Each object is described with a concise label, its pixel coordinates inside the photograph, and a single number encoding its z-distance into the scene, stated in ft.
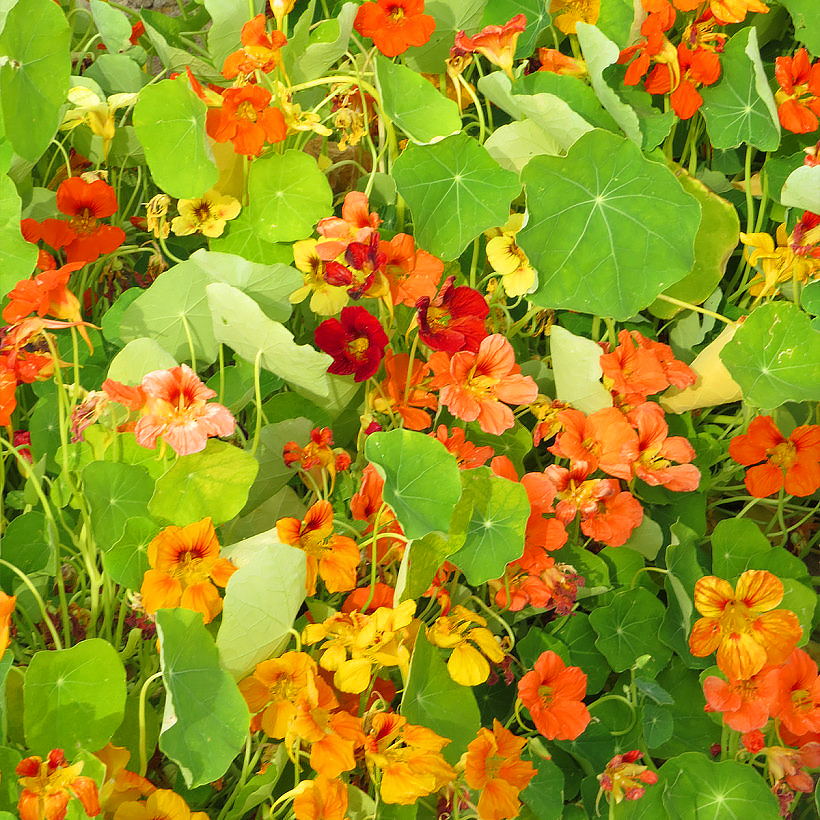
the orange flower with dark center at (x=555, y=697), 4.01
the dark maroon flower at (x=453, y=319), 4.05
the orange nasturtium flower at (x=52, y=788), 3.62
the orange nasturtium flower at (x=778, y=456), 4.24
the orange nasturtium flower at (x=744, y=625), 3.99
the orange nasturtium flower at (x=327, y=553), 3.90
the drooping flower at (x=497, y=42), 4.19
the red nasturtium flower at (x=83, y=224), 4.22
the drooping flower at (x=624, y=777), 3.99
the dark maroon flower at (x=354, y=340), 4.06
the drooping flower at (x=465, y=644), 3.94
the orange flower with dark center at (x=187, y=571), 3.82
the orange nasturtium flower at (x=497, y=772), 3.88
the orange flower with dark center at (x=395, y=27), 4.23
